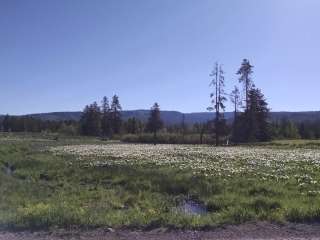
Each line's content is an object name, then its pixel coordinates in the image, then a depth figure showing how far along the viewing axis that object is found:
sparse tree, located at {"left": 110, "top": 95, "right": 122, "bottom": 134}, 78.57
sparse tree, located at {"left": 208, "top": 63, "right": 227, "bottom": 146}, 45.31
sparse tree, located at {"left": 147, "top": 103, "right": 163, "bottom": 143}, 67.94
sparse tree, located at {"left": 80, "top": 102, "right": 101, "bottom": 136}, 77.45
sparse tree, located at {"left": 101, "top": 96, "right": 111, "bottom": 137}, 78.49
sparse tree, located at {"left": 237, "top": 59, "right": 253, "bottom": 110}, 51.45
